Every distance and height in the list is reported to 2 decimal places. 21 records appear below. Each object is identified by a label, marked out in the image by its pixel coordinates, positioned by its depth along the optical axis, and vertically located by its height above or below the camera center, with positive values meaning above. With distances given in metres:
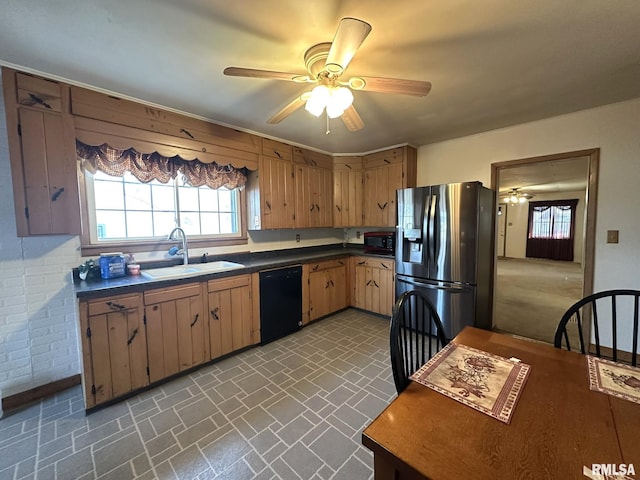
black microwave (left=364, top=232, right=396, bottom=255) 3.57 -0.28
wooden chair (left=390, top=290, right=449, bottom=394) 1.00 -0.50
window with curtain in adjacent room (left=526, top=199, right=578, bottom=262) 8.57 -0.34
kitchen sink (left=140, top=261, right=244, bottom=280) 2.30 -0.44
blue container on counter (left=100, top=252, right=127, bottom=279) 2.16 -0.33
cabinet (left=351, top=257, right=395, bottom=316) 3.53 -0.88
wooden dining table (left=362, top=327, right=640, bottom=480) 0.64 -0.61
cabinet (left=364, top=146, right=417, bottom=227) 3.61 +0.61
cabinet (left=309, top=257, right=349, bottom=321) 3.45 -0.90
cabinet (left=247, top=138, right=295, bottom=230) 3.18 +0.43
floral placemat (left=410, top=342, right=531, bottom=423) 0.87 -0.61
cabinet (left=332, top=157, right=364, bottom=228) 4.03 +0.48
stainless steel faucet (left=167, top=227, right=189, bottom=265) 2.62 -0.21
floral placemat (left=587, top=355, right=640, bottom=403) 0.91 -0.61
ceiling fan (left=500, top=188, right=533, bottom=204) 7.80 +0.79
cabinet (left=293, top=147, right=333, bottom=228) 3.58 +0.52
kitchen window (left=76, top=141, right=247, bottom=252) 2.27 +0.29
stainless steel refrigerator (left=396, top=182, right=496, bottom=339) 2.71 -0.30
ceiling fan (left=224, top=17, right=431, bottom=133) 1.42 +0.83
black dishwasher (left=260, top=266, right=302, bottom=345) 2.91 -0.93
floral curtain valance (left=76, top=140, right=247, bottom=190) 2.18 +0.57
